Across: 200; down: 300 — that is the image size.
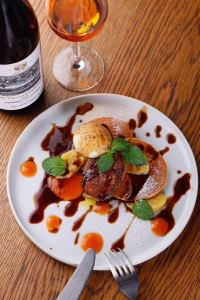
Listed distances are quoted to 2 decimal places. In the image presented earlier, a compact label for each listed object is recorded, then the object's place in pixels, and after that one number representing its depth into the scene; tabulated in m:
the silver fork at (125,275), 1.21
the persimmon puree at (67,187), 1.30
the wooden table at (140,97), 1.25
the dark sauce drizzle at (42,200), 1.28
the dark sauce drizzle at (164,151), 1.36
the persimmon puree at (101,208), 1.29
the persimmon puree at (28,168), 1.32
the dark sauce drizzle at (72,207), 1.29
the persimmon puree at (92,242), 1.25
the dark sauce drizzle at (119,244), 1.26
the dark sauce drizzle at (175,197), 1.28
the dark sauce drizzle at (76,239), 1.26
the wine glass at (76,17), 1.30
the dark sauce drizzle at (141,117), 1.39
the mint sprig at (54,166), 1.29
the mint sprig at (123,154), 1.26
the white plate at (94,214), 1.25
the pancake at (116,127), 1.34
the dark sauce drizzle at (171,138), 1.37
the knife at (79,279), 1.17
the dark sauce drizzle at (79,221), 1.28
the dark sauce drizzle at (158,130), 1.38
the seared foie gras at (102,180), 1.26
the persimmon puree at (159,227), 1.27
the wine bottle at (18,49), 1.24
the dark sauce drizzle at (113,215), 1.29
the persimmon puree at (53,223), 1.27
